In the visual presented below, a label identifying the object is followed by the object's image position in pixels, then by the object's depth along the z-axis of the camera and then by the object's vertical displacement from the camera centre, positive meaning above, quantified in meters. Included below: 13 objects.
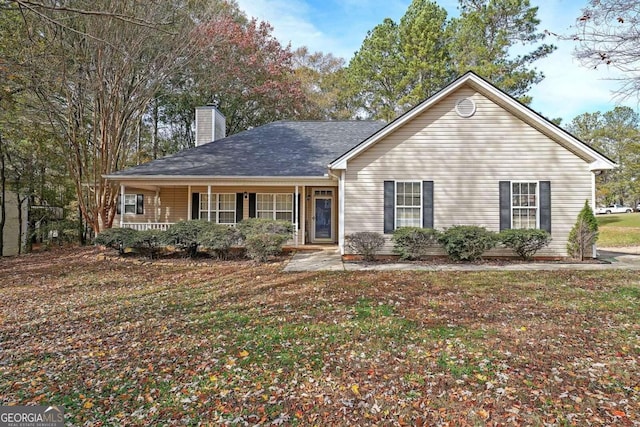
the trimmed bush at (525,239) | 9.74 -0.64
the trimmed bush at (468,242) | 9.67 -0.71
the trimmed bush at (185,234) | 10.69 -0.55
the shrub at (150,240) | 10.77 -0.73
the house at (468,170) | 10.19 +1.37
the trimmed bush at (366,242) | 10.04 -0.76
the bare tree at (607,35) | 5.25 +2.78
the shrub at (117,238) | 10.84 -0.68
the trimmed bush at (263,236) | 10.14 -0.58
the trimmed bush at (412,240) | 9.96 -0.68
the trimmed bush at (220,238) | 10.43 -0.66
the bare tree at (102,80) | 11.31 +4.81
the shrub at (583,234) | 9.79 -0.51
